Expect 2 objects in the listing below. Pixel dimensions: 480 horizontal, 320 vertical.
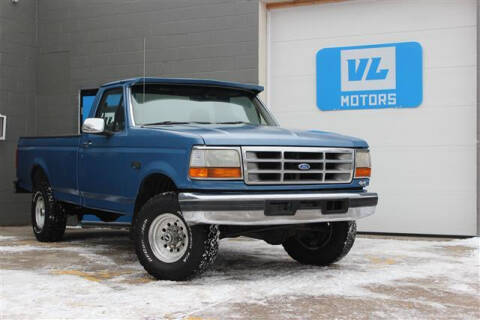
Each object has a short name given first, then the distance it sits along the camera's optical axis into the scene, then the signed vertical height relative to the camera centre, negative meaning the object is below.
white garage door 10.35 +0.66
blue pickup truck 5.97 -0.15
